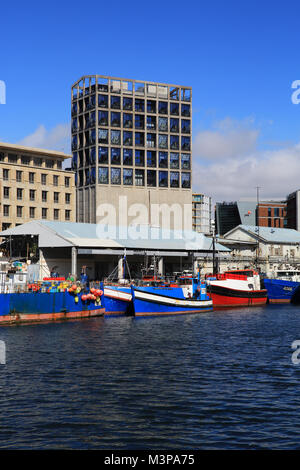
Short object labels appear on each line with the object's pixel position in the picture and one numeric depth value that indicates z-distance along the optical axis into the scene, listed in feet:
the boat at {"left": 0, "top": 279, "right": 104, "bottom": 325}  182.29
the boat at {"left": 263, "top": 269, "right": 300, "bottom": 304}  306.35
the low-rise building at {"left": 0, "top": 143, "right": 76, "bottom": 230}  394.93
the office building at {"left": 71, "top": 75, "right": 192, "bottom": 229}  426.92
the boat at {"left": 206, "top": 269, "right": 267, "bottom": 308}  261.44
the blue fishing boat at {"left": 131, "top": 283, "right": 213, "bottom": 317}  216.54
